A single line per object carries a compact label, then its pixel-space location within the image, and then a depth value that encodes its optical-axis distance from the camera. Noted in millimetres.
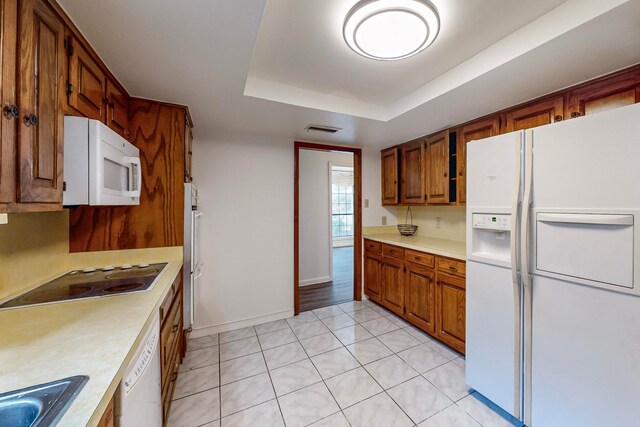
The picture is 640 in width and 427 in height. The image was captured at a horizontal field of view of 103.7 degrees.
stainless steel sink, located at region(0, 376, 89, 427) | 537
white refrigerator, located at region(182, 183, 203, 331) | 1924
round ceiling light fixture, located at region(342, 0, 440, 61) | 1165
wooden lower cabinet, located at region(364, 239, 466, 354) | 2129
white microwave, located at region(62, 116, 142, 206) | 1088
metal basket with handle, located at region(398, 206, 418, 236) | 3285
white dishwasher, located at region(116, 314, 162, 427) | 751
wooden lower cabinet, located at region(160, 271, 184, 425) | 1321
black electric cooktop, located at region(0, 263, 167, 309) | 1190
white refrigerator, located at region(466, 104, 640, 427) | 1094
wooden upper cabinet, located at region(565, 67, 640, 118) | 1440
